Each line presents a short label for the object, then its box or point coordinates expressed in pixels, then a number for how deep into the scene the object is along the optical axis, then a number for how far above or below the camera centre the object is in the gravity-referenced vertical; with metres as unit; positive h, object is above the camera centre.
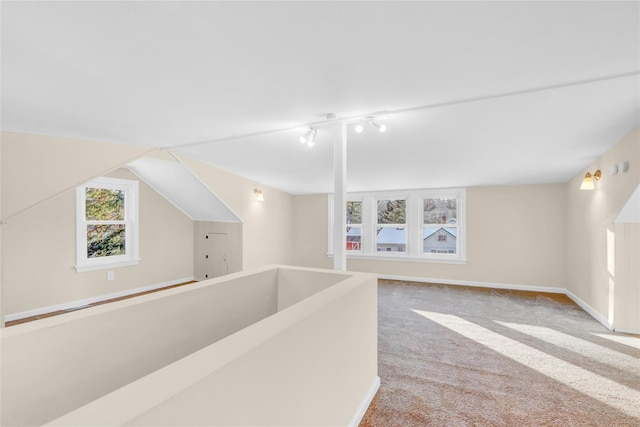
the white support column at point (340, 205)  2.97 +0.08
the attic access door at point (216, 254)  5.49 -0.76
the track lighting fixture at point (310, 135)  3.06 +0.84
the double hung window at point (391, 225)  6.00 -0.24
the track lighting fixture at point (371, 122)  2.75 +0.86
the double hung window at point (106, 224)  4.40 -0.16
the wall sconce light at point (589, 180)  3.57 +0.40
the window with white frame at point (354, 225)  6.37 -0.24
